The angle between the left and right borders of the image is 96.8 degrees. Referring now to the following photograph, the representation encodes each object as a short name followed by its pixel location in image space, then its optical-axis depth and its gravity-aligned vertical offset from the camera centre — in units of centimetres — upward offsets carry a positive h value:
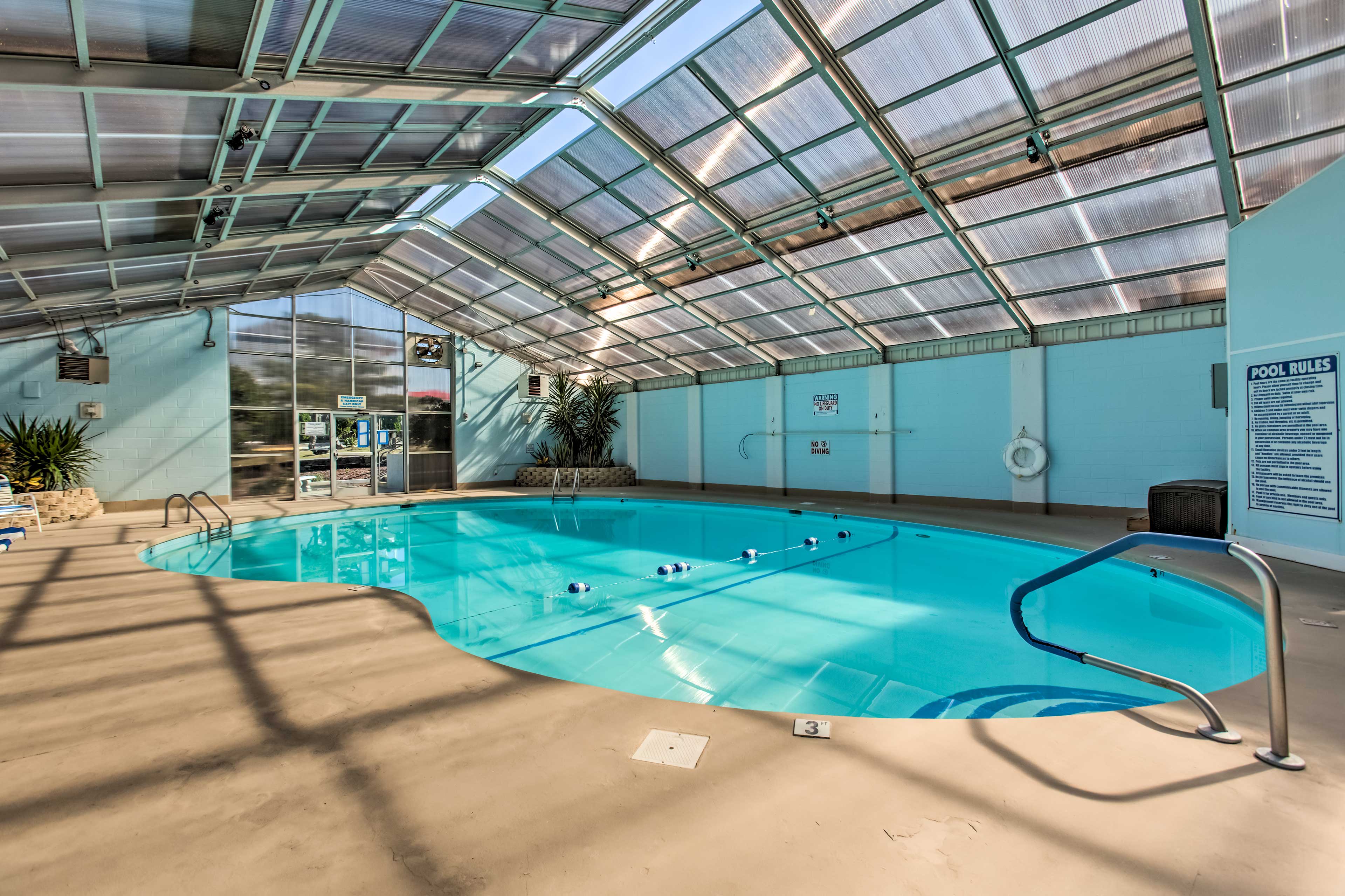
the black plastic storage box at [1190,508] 655 -69
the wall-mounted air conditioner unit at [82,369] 996 +145
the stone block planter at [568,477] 1559 -68
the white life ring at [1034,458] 949 -16
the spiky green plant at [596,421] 1616 +84
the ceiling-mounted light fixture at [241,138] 547 +292
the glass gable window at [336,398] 1219 +123
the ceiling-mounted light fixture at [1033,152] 630 +314
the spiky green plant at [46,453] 905 +3
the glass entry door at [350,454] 1290 -2
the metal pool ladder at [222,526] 807 -110
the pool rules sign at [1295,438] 504 +8
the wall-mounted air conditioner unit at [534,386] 1622 +181
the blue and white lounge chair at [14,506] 715 -64
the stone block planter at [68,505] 877 -76
